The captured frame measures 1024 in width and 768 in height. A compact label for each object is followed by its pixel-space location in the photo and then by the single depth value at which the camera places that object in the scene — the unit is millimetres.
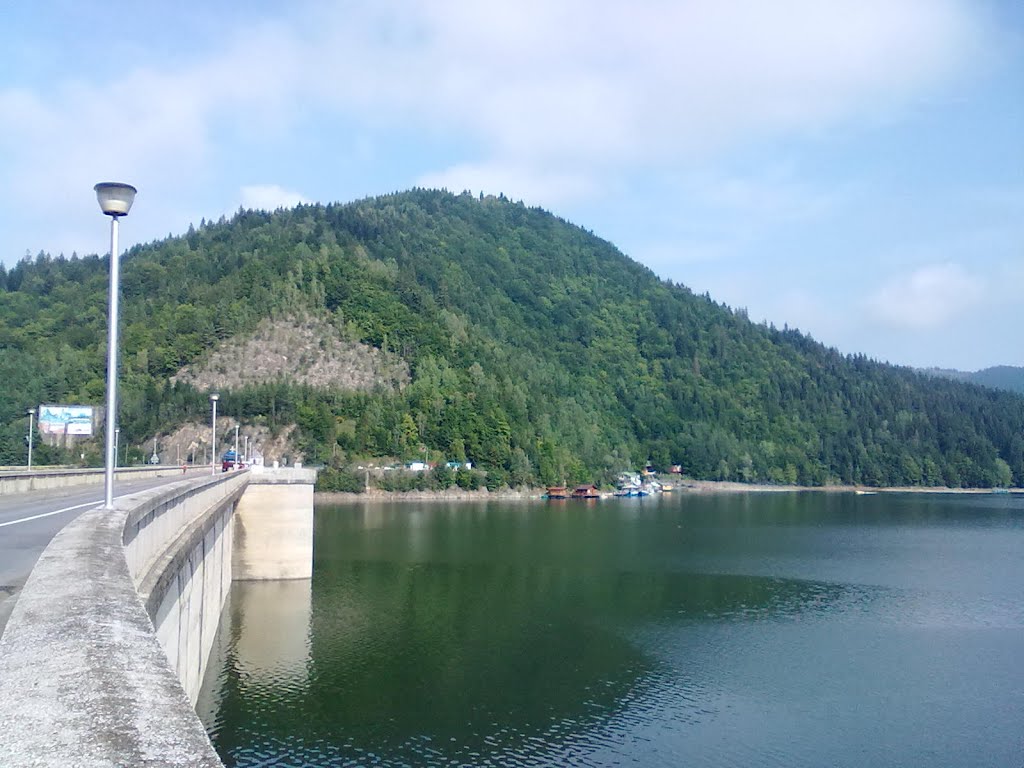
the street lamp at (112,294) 14531
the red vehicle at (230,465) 80669
